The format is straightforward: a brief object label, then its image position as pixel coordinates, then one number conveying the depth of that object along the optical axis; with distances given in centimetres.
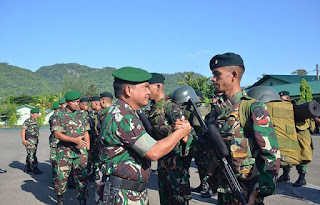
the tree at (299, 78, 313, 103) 2128
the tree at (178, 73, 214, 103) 5034
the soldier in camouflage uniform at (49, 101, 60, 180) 682
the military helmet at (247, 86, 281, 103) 377
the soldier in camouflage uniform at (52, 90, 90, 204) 527
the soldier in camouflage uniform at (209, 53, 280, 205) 236
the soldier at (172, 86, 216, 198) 306
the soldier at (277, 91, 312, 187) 630
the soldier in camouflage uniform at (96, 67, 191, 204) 236
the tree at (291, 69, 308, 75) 6262
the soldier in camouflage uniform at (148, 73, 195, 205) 382
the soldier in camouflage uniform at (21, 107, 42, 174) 886
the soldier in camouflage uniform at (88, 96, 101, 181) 756
